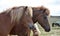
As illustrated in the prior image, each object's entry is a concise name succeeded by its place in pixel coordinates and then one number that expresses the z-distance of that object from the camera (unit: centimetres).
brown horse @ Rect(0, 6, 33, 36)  613
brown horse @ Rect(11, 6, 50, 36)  723
